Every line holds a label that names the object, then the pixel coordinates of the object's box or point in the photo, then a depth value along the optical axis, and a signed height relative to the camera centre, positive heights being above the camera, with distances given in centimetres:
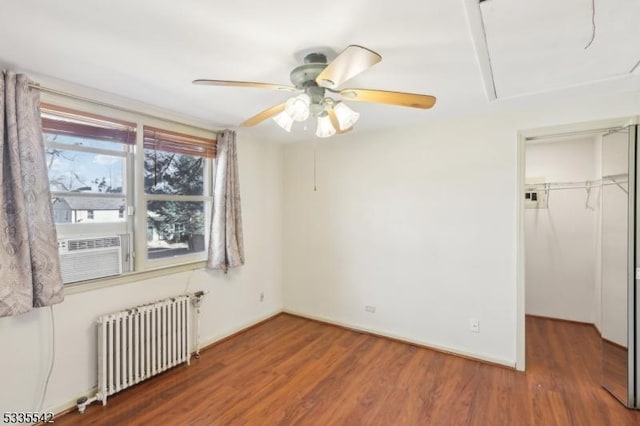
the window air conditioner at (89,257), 217 -37
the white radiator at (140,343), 221 -109
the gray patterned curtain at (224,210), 308 +0
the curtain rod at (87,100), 196 +83
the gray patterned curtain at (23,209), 177 +0
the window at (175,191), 271 +18
